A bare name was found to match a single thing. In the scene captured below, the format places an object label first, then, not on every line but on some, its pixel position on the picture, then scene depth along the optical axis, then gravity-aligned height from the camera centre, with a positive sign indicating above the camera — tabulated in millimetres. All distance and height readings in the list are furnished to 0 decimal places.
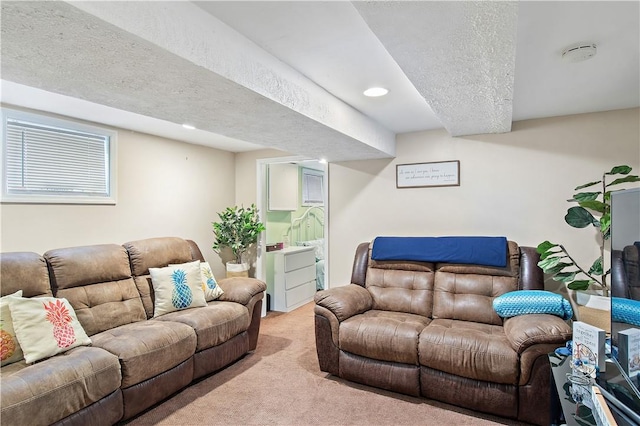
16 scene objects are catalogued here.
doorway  4742 +12
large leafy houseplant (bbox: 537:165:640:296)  2496 -125
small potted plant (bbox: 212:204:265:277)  4367 -290
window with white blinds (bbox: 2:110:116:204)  2766 +431
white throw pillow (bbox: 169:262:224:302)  3344 -739
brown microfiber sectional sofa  1887 -896
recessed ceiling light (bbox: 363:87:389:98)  2416 +842
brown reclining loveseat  2178 -885
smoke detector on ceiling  1740 +815
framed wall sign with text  3486 +381
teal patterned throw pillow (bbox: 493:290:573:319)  2404 -662
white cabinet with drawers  4793 -952
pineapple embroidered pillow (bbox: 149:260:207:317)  3098 -710
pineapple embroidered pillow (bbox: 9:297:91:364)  2117 -747
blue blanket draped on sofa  2969 -347
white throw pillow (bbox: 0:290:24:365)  2072 -775
